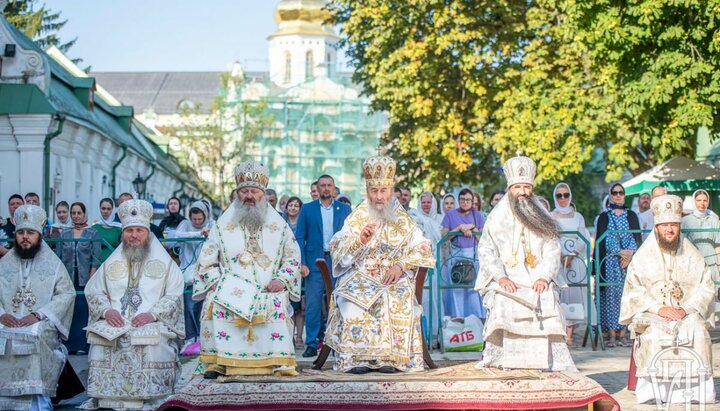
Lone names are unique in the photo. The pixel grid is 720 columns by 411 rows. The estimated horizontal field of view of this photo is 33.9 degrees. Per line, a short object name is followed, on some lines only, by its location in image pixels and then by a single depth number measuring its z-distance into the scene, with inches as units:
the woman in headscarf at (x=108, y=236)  470.9
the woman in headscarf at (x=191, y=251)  505.7
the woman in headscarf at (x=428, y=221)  566.3
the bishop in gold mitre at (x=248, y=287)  376.5
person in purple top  540.4
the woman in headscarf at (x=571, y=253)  542.3
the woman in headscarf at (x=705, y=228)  528.4
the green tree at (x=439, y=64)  1029.8
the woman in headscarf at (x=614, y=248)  539.2
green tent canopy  804.0
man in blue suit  486.9
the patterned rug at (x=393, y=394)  346.6
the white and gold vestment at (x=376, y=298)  383.2
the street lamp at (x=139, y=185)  984.9
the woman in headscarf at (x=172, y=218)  550.9
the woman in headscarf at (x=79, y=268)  483.2
